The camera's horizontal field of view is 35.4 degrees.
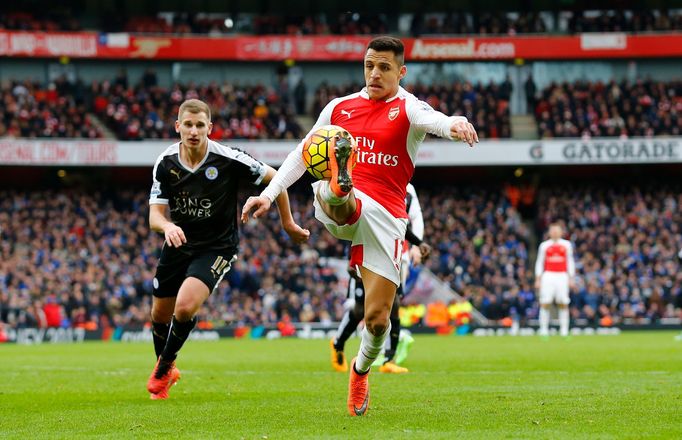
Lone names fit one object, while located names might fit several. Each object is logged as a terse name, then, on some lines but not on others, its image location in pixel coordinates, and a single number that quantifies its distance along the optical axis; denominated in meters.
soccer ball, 6.89
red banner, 39.00
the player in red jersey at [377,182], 7.41
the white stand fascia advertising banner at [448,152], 36.16
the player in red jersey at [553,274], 23.45
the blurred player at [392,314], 12.29
